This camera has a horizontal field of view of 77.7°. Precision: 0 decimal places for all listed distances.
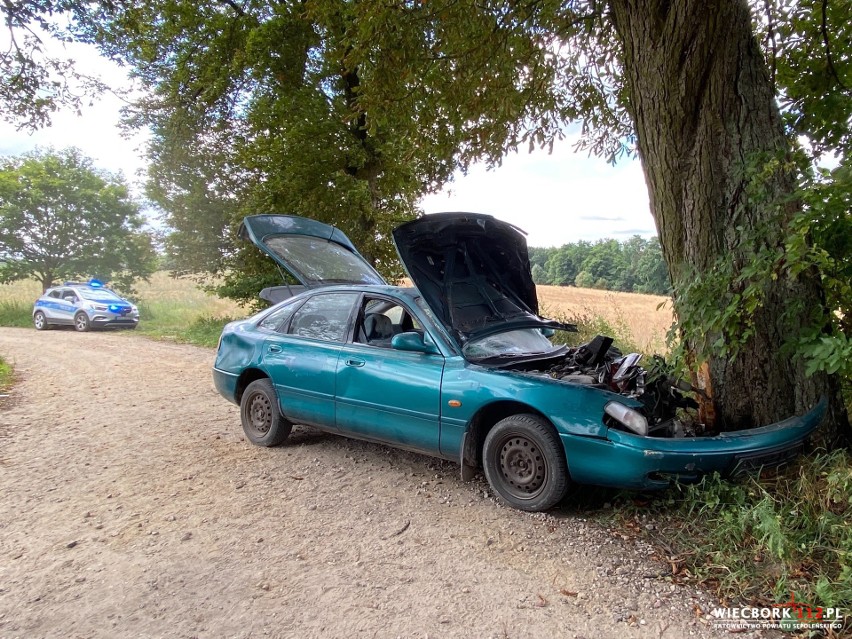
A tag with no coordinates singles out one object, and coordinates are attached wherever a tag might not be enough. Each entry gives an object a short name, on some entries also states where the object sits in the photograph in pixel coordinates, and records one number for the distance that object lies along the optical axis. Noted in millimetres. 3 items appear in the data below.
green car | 3469
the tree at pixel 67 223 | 21844
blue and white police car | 16609
